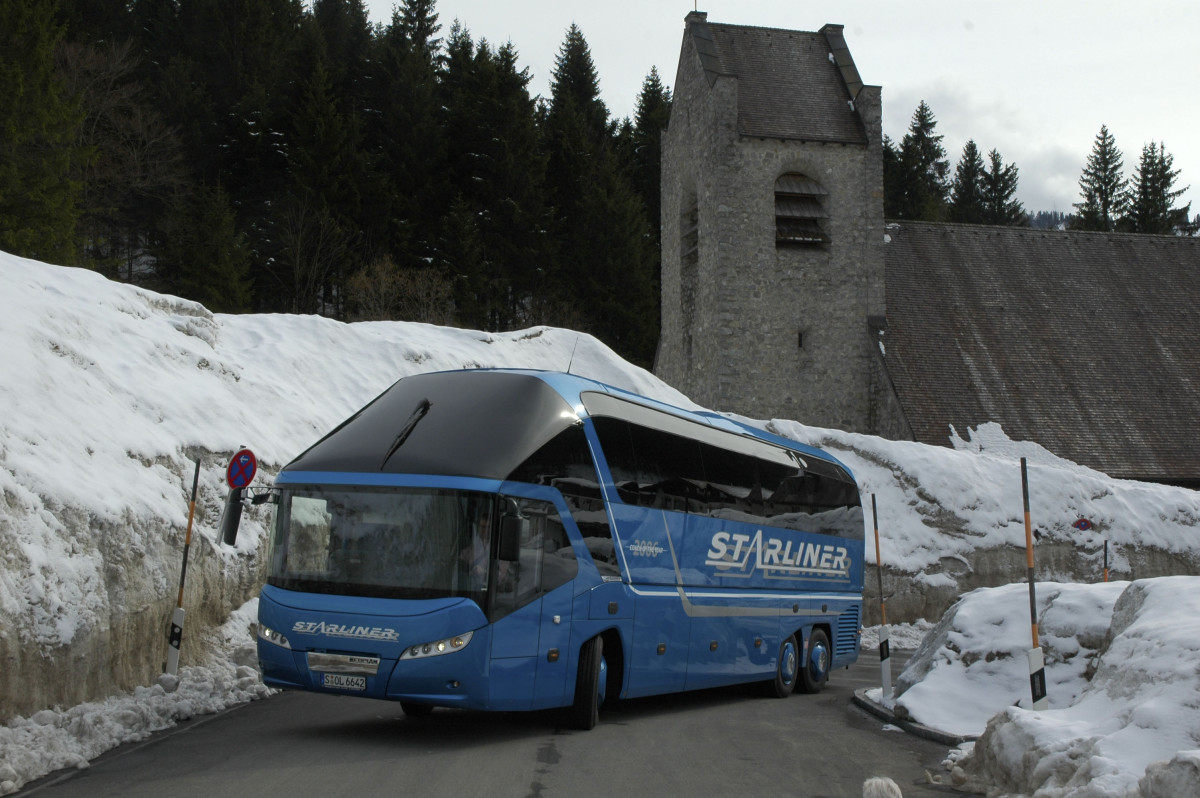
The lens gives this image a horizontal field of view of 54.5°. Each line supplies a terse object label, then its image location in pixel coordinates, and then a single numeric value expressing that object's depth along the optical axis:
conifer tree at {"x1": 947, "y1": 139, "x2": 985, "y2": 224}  74.12
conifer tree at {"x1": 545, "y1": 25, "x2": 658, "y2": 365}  52.75
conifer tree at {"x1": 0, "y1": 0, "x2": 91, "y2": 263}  30.89
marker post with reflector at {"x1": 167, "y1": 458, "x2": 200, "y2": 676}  12.03
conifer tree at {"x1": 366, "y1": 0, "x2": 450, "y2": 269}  48.06
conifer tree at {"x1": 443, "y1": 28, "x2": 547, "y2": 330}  49.38
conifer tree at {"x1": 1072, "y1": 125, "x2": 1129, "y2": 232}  76.31
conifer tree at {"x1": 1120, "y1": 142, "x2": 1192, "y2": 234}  72.06
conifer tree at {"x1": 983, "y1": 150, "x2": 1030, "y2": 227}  74.81
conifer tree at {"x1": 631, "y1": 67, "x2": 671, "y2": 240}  62.12
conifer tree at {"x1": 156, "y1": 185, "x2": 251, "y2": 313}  41.56
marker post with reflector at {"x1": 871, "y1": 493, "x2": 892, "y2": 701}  13.32
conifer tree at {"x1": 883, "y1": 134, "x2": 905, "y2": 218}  66.29
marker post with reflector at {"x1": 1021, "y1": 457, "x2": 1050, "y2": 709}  9.39
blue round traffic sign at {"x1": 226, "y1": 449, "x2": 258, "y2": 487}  13.22
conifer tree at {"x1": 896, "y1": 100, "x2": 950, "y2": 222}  66.12
